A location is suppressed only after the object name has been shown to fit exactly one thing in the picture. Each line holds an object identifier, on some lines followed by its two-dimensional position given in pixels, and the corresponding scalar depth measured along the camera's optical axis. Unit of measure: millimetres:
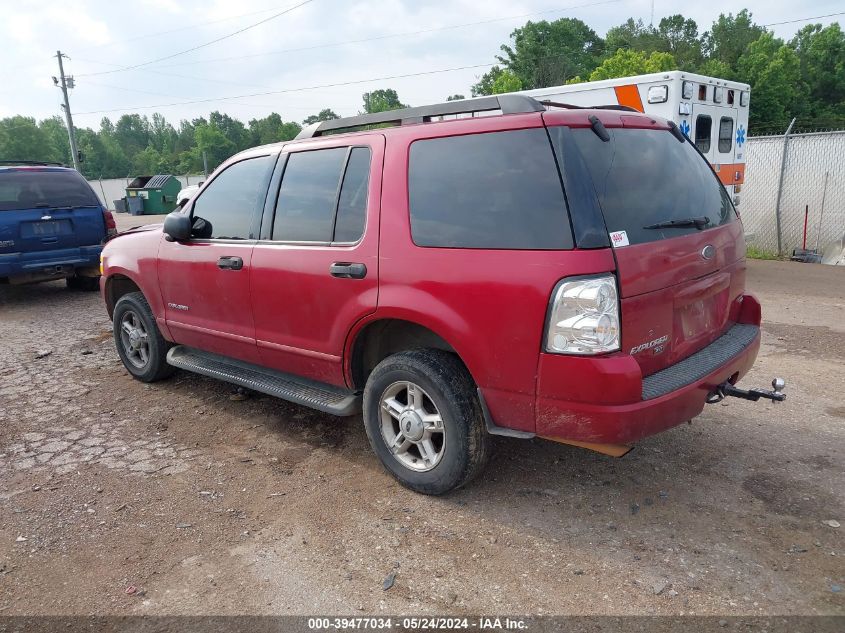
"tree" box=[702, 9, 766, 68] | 71188
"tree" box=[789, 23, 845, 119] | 59906
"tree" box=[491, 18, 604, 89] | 48594
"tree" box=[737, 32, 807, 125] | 53656
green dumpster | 31125
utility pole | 38000
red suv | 2727
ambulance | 8875
